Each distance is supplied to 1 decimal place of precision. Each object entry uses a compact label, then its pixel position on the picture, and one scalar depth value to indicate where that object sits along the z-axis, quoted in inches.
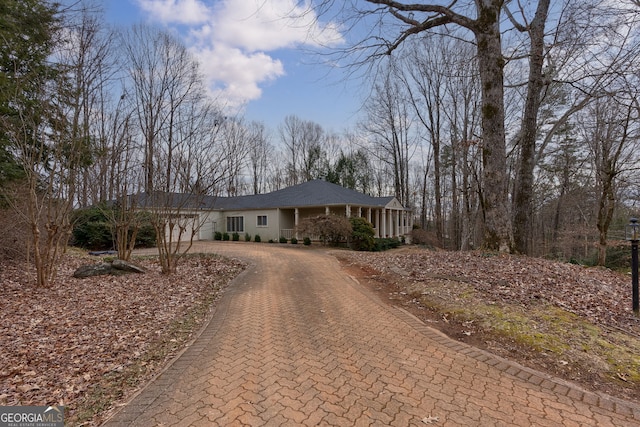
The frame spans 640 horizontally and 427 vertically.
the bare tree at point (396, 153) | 973.2
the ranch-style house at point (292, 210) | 778.2
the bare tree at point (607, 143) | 400.8
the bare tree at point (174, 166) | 303.0
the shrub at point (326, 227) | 603.2
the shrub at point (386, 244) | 700.7
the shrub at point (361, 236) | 638.5
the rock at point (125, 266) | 302.8
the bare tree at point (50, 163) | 223.1
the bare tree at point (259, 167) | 1168.4
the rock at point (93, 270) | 284.5
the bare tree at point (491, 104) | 288.2
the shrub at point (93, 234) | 576.1
